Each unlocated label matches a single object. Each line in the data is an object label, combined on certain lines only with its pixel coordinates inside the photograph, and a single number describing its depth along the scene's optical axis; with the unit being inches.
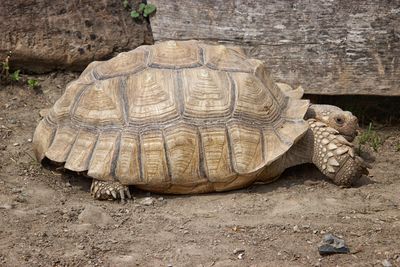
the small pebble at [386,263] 174.2
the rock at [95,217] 197.5
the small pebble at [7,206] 202.7
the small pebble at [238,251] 181.1
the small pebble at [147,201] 215.5
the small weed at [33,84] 283.7
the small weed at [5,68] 280.7
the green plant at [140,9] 279.7
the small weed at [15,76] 282.7
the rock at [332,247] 180.1
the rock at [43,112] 246.0
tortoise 214.2
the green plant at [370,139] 260.8
